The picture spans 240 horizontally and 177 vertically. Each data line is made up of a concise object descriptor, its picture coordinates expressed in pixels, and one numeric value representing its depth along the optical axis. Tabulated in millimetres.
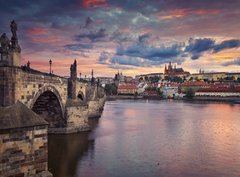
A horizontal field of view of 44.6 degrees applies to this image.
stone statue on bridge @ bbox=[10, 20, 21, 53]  17359
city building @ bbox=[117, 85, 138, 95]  182000
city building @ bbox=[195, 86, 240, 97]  141750
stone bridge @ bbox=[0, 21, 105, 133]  16078
